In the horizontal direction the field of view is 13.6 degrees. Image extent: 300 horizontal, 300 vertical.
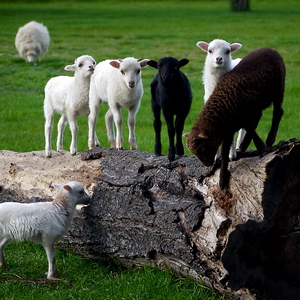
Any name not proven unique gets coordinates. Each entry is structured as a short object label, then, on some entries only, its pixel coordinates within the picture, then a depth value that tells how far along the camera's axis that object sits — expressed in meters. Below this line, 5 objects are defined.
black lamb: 12.61
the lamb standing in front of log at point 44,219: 11.84
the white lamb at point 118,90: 13.92
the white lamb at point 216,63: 12.45
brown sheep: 10.97
